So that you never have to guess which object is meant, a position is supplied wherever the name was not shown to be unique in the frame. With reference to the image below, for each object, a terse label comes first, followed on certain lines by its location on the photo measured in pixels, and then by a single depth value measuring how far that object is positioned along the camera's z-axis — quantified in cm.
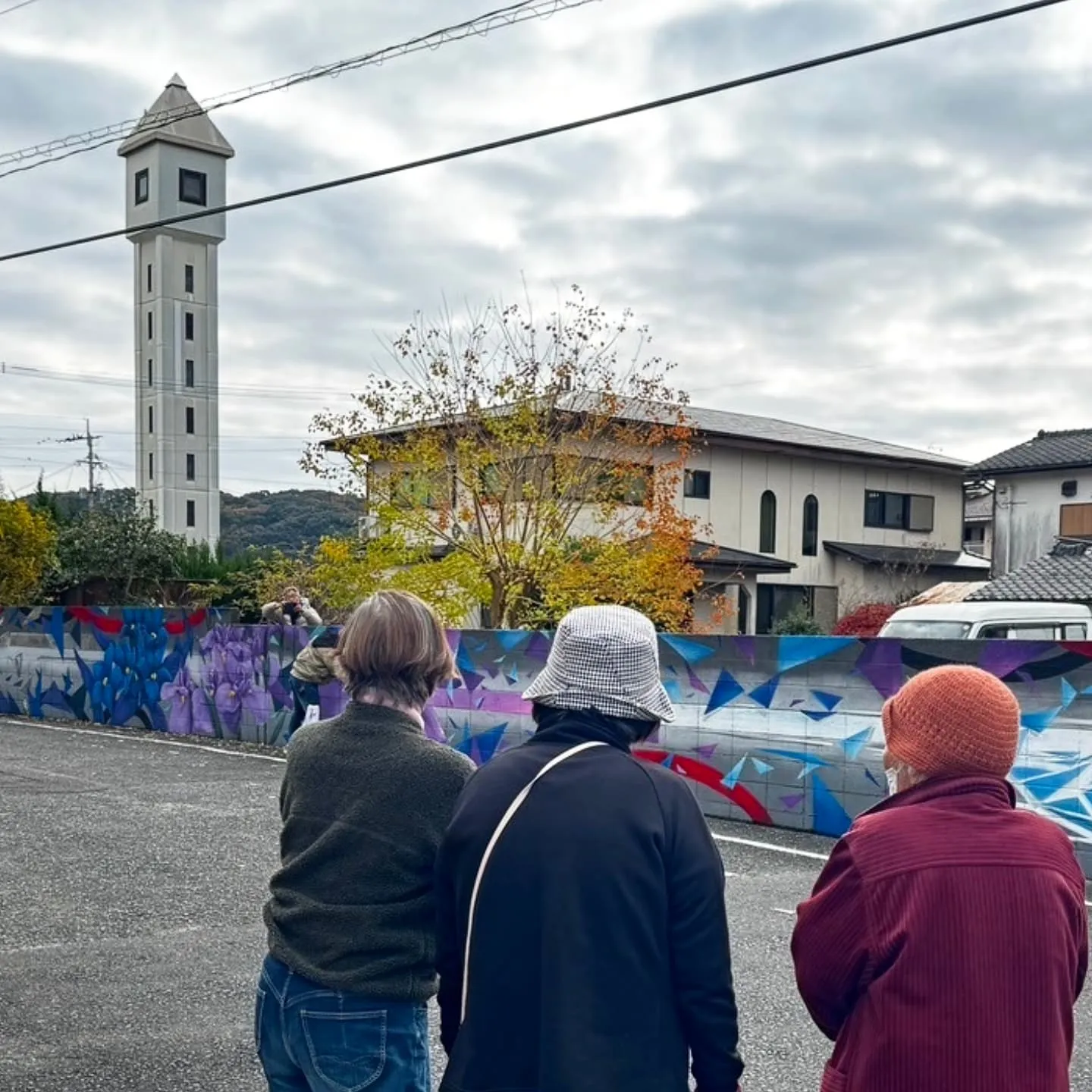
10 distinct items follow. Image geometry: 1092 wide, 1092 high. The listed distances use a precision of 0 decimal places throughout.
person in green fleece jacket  271
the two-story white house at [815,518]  3528
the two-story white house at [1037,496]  3931
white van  1359
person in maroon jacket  238
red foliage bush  3109
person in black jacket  237
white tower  6178
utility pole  7810
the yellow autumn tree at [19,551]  2678
